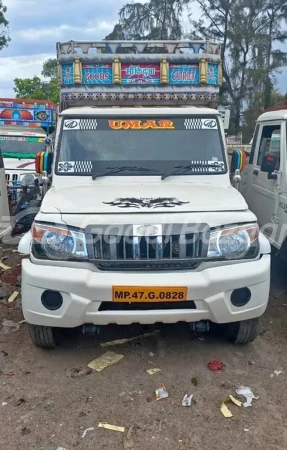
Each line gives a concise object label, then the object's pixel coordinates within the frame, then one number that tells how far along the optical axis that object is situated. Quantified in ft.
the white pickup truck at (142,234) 11.85
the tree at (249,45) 95.50
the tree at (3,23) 95.04
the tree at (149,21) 47.47
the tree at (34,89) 124.57
